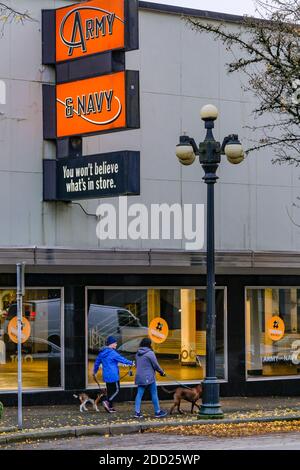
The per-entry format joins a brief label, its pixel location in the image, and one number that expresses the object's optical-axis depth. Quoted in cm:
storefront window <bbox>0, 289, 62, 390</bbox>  2245
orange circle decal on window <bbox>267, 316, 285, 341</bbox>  2544
